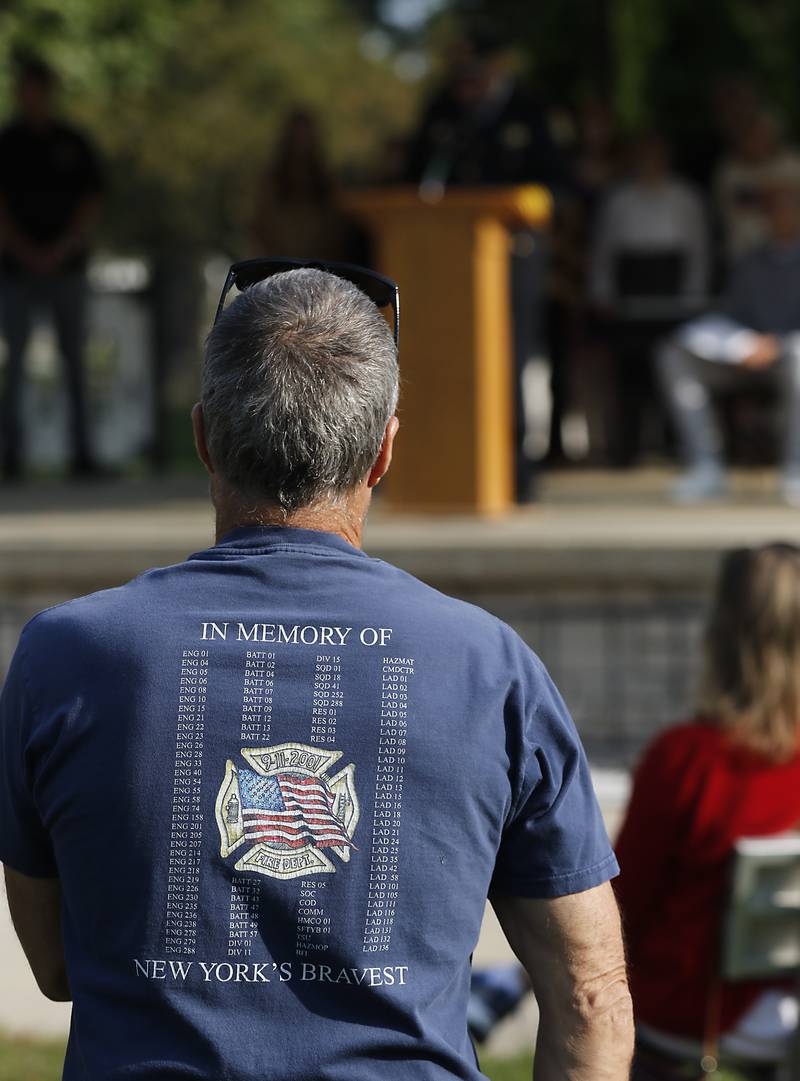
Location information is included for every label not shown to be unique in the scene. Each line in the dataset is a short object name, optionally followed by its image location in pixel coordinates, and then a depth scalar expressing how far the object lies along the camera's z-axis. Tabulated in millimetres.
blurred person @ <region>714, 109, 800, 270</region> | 19719
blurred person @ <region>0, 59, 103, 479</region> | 18016
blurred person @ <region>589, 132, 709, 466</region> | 19469
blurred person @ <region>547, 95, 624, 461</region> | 20000
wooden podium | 12828
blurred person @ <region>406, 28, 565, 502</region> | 14859
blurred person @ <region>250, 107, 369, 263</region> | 19062
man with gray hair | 3729
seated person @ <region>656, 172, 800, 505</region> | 15562
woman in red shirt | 6871
